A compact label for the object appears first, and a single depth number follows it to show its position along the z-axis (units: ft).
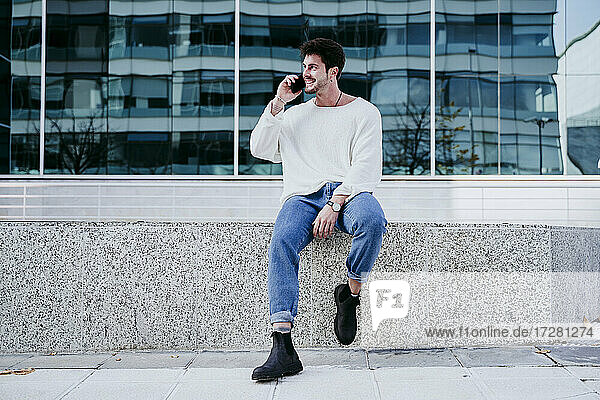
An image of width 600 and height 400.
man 8.34
